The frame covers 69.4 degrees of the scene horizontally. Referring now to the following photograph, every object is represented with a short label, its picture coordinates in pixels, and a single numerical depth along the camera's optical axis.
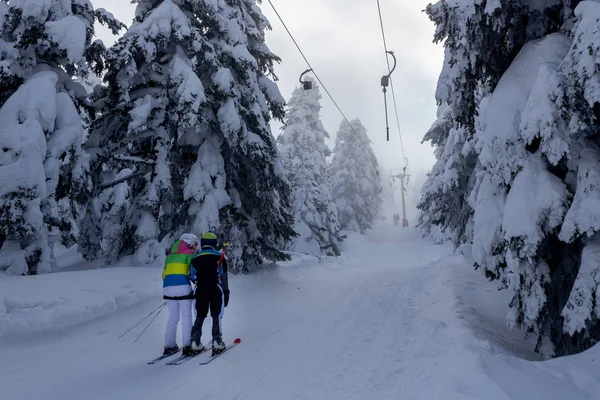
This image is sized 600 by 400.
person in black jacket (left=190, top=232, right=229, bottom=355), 6.94
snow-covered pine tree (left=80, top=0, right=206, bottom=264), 11.84
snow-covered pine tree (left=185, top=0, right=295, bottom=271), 12.42
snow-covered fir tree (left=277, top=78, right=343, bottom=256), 29.03
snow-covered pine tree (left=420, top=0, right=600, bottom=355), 5.17
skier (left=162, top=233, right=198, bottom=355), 6.92
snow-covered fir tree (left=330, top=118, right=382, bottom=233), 44.91
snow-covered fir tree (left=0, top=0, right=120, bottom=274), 9.59
